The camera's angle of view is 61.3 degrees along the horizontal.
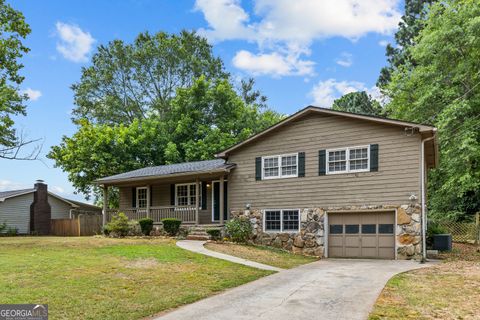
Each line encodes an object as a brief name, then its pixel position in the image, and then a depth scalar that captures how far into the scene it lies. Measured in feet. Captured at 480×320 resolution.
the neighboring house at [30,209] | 96.32
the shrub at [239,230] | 60.29
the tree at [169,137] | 102.68
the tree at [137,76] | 132.77
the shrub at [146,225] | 67.67
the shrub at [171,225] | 65.87
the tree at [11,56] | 53.47
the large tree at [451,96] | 75.05
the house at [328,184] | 49.70
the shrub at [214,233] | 61.67
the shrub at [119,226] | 67.82
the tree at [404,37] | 117.33
